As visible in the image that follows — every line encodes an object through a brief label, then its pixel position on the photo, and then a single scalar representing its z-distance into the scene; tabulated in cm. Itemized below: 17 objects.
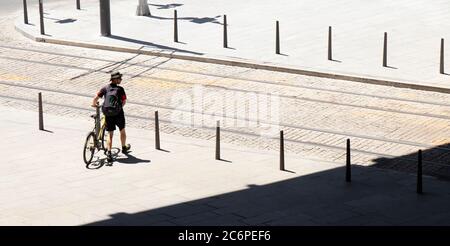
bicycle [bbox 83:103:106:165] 2205
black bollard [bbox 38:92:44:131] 2458
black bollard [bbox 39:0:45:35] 3357
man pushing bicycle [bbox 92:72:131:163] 2227
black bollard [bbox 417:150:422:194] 1962
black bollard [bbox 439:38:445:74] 2819
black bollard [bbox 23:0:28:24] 3553
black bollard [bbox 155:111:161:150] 2291
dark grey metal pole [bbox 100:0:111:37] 3303
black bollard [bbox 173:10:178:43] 3247
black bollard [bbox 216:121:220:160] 2208
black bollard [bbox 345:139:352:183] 2048
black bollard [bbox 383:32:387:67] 2914
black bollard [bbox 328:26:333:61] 3005
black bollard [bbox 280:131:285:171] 2118
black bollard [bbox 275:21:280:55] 3073
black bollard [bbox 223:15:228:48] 3162
